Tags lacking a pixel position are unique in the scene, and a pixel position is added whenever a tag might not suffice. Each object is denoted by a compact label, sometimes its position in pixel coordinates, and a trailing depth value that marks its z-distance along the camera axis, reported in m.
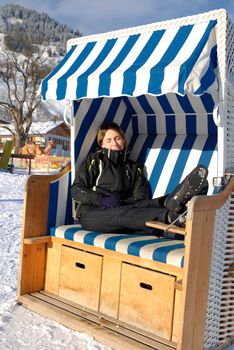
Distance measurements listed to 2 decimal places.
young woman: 2.69
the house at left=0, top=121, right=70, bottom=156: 40.09
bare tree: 34.74
